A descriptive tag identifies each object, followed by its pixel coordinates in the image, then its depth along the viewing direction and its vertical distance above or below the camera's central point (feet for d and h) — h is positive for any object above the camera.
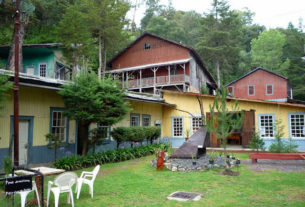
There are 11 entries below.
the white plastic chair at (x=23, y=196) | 15.15 -4.70
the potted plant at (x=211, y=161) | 31.73 -5.59
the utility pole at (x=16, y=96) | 22.61 +2.06
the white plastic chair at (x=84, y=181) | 19.20 -4.89
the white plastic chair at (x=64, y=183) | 16.27 -4.23
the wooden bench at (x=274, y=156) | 32.55 -5.36
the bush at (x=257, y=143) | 46.80 -4.98
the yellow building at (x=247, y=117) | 48.94 -0.22
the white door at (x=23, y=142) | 32.12 -3.00
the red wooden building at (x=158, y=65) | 86.63 +18.67
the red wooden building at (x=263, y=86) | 97.35 +11.76
